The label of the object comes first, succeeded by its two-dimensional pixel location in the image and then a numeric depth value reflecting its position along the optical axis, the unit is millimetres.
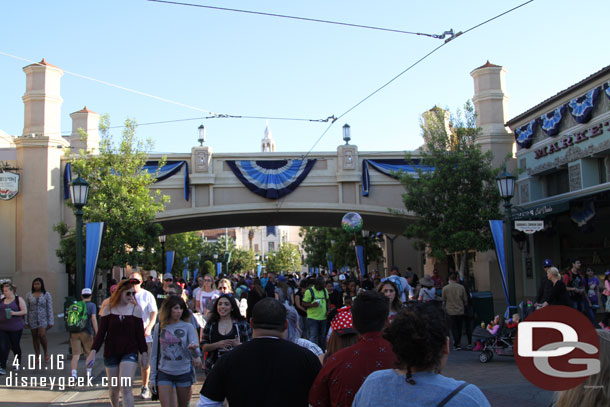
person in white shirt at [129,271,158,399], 9164
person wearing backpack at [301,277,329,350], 12828
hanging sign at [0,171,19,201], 23281
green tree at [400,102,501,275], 22094
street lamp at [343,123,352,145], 25641
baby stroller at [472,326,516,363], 11891
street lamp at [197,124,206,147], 25511
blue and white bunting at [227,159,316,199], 25469
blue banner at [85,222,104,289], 14829
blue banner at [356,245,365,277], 23891
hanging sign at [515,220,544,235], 14938
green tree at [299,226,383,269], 40250
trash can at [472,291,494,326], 16438
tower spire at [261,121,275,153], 143625
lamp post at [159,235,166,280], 27959
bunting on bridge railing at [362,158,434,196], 25683
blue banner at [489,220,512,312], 15759
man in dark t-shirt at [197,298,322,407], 3795
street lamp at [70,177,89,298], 13867
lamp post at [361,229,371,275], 28422
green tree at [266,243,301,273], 96562
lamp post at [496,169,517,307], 15178
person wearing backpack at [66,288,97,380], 10852
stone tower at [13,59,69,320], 23516
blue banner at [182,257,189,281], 47575
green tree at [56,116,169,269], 19984
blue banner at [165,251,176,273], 32438
